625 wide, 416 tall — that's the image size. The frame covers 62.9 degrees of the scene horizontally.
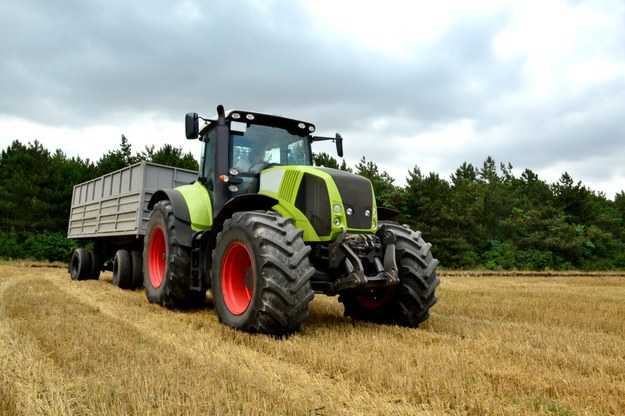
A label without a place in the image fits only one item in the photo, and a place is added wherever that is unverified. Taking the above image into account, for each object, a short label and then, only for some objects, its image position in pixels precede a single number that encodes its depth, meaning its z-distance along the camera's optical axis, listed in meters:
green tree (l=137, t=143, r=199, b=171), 34.74
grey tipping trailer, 10.00
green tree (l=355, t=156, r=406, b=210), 34.34
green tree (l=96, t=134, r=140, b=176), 32.94
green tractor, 4.95
